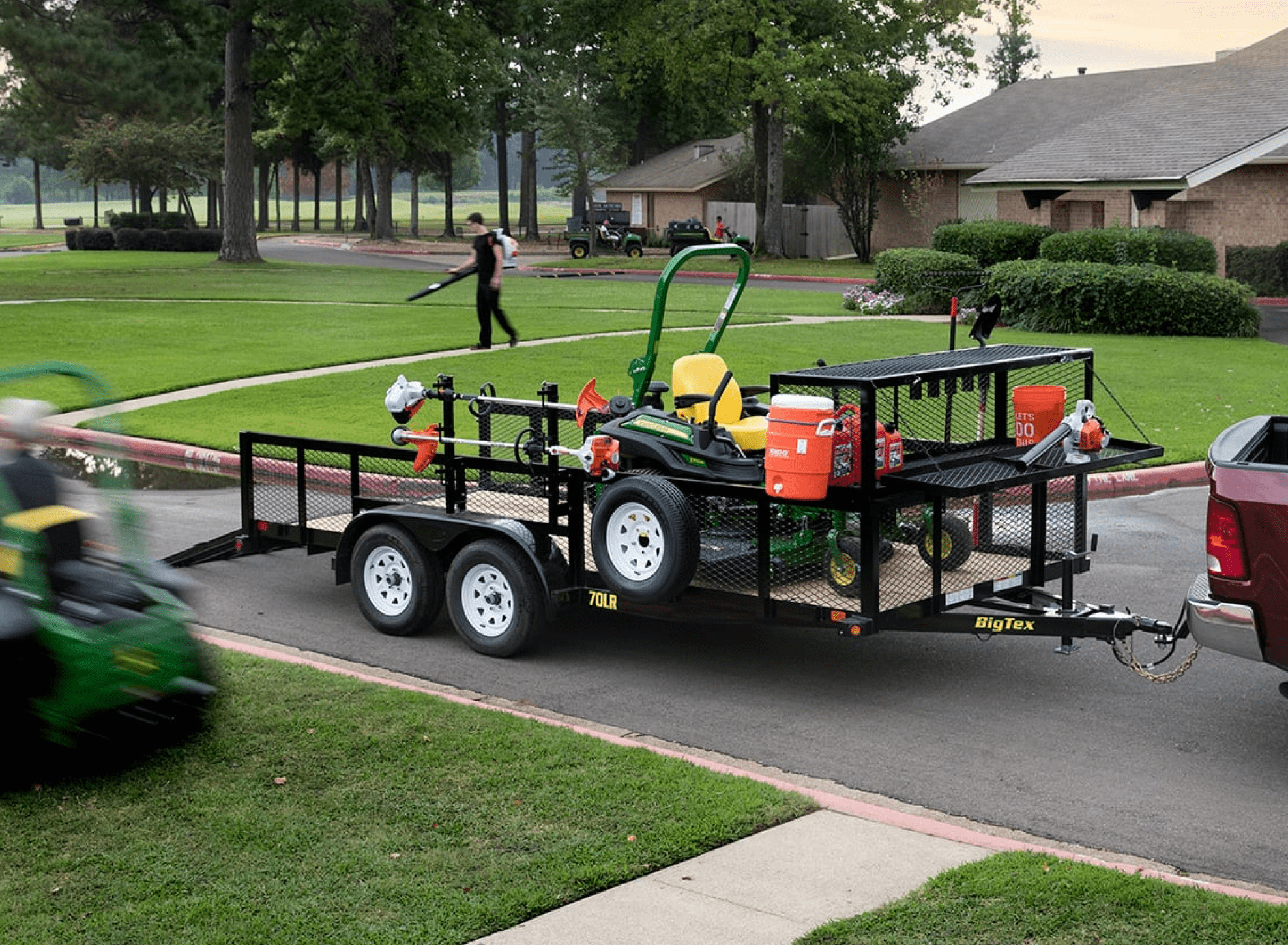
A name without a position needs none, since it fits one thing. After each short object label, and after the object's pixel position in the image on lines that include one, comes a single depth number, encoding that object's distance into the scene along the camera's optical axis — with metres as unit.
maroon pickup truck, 6.78
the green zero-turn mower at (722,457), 8.24
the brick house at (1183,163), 34.59
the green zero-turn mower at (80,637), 6.46
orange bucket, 8.85
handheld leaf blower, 8.04
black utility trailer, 7.88
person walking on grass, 19.59
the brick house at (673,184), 68.25
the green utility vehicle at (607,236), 57.62
